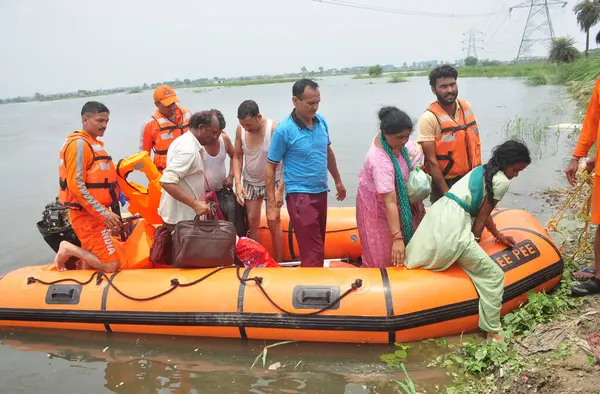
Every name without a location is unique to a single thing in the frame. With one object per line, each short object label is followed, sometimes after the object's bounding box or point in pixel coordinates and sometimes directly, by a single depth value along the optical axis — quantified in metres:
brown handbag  3.41
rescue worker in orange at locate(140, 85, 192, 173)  4.48
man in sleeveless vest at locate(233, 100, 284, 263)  3.78
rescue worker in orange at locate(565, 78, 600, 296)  3.01
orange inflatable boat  3.12
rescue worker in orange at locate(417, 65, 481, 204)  3.46
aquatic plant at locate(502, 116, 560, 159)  9.48
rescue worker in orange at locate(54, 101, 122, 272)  3.45
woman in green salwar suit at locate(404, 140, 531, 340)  2.96
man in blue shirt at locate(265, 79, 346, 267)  3.33
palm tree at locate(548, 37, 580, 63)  30.09
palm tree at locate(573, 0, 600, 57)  35.94
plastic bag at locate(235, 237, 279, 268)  3.88
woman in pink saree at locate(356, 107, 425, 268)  3.05
